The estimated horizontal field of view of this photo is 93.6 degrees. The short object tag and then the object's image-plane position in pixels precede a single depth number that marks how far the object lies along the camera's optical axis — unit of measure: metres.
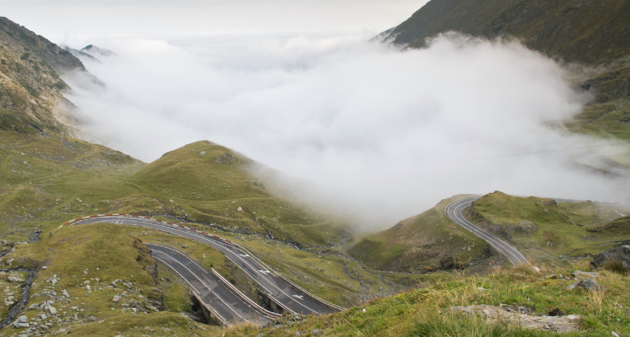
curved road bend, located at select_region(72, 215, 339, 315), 58.71
